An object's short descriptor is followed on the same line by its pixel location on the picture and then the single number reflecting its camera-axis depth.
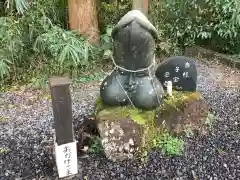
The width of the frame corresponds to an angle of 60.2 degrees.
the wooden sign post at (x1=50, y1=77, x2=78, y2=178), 1.36
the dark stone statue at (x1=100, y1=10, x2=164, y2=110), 1.48
